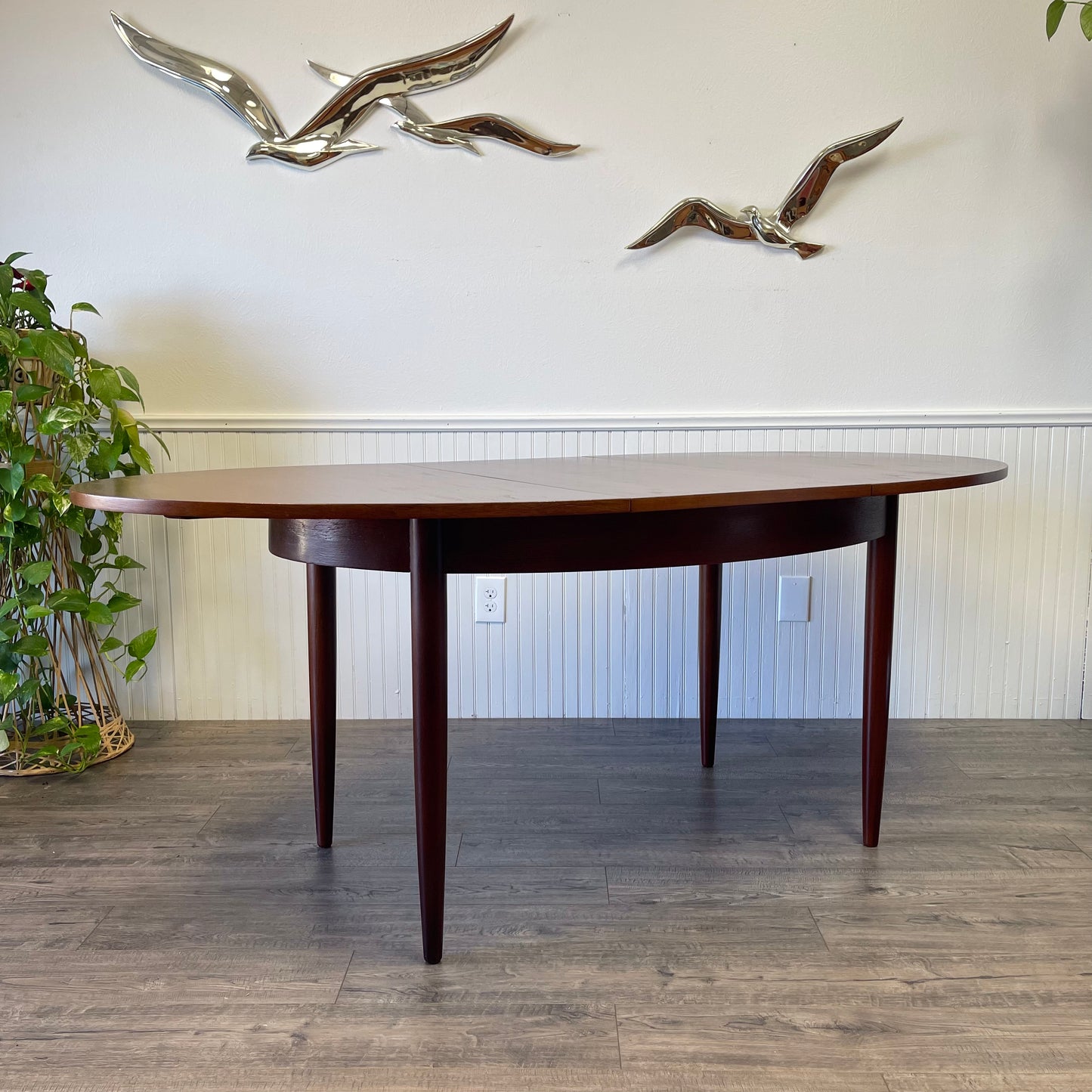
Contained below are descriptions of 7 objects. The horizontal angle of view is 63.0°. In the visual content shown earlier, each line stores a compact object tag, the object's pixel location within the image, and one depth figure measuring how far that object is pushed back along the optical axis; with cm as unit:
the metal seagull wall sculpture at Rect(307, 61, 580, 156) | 197
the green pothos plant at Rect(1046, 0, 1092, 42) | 163
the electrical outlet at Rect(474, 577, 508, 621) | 211
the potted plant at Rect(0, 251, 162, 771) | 162
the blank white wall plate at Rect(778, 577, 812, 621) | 210
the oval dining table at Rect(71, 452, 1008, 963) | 95
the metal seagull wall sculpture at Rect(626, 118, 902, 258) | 198
